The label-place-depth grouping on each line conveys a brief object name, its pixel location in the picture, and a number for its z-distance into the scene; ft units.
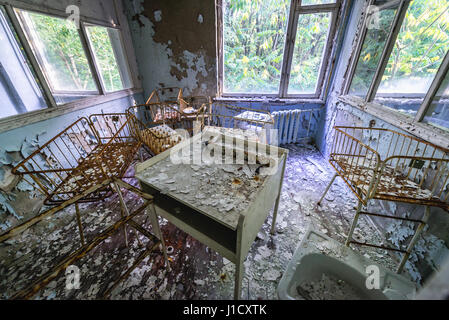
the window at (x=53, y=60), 6.39
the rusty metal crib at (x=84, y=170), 2.71
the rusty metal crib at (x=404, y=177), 4.30
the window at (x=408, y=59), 5.17
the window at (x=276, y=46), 10.36
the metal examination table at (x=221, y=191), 3.42
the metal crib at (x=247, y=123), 8.15
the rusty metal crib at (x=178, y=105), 11.69
